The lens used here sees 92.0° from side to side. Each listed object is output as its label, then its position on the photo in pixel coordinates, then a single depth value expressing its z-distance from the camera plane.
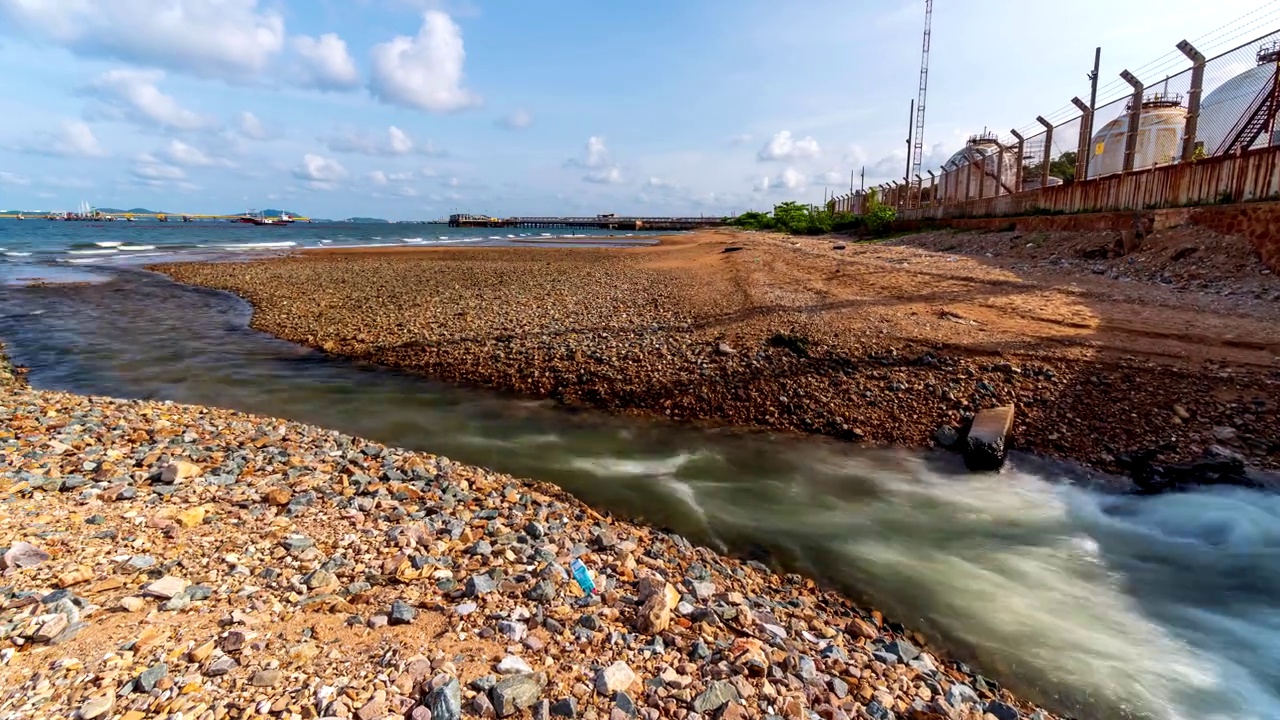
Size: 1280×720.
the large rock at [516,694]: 2.62
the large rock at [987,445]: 6.75
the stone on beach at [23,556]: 3.34
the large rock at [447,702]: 2.54
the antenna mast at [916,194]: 48.81
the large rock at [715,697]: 2.81
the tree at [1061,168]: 24.45
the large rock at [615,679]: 2.84
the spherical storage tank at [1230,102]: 15.18
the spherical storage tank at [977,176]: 28.92
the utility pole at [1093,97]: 20.72
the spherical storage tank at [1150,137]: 18.08
